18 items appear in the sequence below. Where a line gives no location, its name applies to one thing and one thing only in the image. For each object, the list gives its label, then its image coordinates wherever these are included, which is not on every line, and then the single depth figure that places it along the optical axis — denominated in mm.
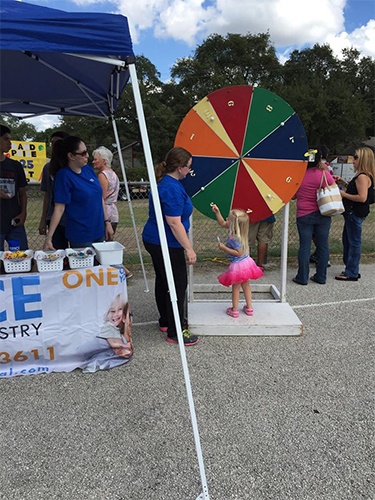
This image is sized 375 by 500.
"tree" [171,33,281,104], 37594
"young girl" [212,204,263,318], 3518
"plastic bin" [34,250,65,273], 2875
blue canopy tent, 1996
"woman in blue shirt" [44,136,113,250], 3254
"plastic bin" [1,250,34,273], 2861
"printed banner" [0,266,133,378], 2836
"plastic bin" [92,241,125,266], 3039
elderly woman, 4688
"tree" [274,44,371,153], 33812
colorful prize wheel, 3520
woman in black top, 4836
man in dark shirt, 3948
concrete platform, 3600
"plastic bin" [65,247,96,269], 2963
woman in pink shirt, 4832
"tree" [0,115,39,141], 46481
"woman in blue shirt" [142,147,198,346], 3033
